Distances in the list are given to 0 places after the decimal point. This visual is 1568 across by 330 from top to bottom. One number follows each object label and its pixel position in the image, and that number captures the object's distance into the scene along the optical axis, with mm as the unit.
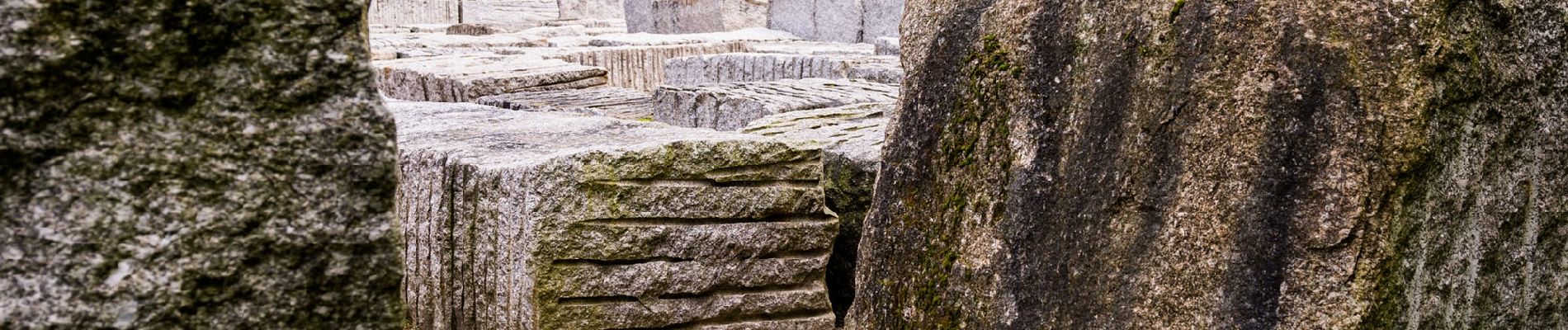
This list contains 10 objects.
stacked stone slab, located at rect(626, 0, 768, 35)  14109
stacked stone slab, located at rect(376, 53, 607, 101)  6383
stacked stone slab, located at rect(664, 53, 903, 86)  6762
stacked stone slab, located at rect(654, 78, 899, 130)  5035
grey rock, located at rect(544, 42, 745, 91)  9703
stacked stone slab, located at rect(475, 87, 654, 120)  5730
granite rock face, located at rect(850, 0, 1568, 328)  2193
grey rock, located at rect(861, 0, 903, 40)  11367
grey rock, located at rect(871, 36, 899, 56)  8680
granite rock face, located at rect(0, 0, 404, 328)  1346
